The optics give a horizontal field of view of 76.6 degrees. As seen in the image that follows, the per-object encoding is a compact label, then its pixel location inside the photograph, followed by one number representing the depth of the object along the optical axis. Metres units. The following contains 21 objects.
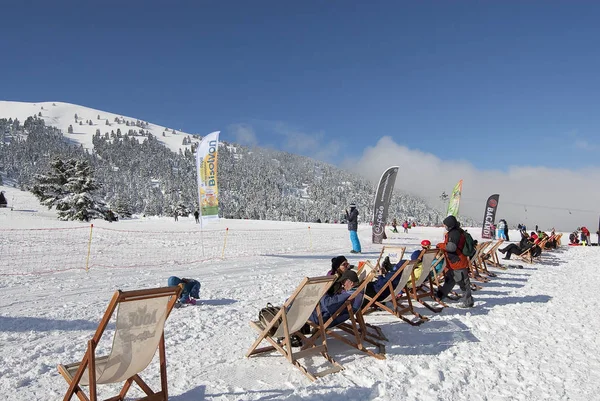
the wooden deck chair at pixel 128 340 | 2.40
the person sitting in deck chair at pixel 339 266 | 4.99
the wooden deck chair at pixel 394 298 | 4.98
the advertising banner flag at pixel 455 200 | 20.67
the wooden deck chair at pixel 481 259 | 9.29
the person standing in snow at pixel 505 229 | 23.39
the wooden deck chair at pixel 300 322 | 3.62
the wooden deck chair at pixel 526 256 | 12.78
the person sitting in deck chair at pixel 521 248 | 12.89
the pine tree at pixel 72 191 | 33.06
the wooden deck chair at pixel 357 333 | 4.11
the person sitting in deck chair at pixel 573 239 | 23.70
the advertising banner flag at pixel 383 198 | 16.89
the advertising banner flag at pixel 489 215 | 22.14
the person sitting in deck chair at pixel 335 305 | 4.16
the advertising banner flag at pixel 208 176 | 11.47
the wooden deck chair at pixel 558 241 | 19.73
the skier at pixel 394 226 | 32.60
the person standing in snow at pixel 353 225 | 12.98
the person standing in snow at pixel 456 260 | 6.35
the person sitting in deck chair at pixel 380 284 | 5.24
